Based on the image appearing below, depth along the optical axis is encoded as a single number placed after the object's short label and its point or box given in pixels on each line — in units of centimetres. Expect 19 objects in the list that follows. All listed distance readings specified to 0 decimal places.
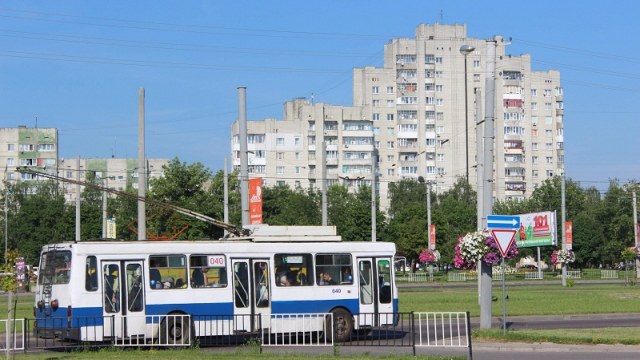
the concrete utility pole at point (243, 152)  3462
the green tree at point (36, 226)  10356
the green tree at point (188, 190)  7294
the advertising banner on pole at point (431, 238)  8050
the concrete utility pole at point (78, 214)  5925
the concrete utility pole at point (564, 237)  6718
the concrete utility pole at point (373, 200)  5932
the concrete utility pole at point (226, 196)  5838
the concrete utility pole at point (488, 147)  2669
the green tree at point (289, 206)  10997
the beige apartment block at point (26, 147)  17000
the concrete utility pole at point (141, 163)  3909
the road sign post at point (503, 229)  2673
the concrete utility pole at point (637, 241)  7979
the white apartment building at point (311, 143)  15075
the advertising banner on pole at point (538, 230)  8500
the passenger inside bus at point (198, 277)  2661
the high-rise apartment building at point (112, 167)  17929
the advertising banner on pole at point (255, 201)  3798
